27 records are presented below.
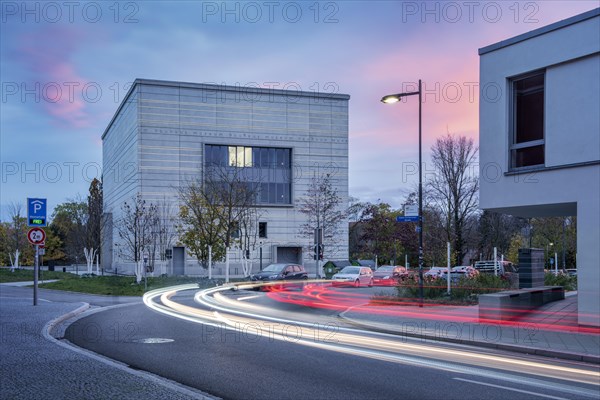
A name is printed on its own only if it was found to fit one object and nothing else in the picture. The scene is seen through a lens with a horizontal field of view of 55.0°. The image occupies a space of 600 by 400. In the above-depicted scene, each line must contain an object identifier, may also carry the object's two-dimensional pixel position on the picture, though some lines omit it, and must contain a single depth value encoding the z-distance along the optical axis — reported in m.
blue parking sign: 21.62
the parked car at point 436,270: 40.90
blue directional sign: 21.69
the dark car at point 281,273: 36.88
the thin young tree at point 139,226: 47.77
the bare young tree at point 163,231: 52.45
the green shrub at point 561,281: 30.08
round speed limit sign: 21.31
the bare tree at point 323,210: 57.31
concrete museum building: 60.44
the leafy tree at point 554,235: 60.62
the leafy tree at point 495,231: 48.88
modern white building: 14.94
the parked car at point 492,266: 37.51
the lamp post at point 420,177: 20.81
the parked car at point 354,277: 36.84
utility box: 21.89
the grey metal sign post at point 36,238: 21.33
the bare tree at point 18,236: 63.81
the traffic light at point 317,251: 32.08
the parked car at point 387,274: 40.19
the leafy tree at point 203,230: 46.62
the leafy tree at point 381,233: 72.75
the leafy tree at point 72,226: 63.81
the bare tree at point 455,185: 41.91
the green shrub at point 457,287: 24.08
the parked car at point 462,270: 36.12
